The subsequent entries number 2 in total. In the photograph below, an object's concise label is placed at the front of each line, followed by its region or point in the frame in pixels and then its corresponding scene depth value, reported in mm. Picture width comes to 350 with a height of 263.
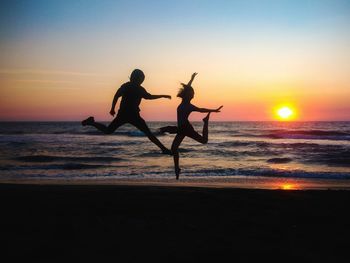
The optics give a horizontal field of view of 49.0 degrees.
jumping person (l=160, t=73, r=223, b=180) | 8586
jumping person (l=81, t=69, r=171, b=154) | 8086
